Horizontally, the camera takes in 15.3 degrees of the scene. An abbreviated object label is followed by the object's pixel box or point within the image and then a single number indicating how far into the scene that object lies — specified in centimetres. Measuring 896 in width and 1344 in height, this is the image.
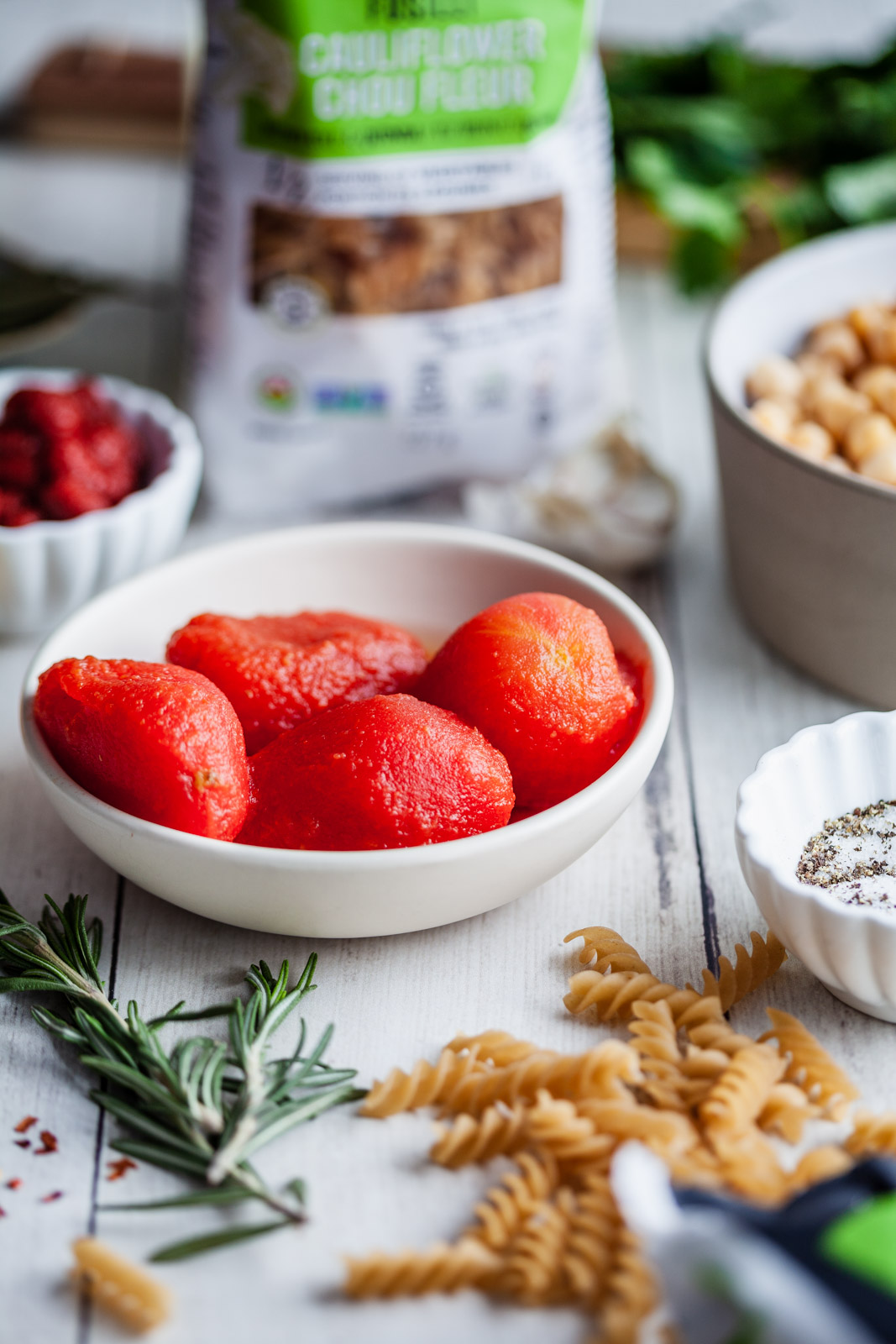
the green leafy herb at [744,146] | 103
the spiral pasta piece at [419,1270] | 68
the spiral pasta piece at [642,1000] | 73
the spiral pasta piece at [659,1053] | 71
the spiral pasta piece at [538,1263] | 68
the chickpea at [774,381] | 90
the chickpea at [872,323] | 92
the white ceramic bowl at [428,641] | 73
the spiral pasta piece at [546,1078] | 71
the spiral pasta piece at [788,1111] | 71
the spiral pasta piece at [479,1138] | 71
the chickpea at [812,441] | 87
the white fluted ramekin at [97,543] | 86
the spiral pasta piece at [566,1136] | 70
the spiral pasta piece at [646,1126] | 70
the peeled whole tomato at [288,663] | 77
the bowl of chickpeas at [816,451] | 83
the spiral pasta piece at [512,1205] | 69
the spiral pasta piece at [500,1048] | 73
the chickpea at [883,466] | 85
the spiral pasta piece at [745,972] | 74
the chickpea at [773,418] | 87
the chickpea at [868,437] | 86
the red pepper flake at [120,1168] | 71
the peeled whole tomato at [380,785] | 73
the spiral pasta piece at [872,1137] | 70
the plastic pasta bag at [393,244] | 90
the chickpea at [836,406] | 88
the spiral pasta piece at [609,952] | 75
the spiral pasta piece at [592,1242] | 68
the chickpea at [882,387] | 88
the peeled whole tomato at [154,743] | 73
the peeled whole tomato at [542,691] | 76
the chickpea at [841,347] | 92
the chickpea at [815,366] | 91
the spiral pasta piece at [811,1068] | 72
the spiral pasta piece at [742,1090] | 70
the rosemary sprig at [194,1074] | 70
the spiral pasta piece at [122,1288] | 68
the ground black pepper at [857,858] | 74
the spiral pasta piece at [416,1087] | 72
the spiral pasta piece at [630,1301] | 67
